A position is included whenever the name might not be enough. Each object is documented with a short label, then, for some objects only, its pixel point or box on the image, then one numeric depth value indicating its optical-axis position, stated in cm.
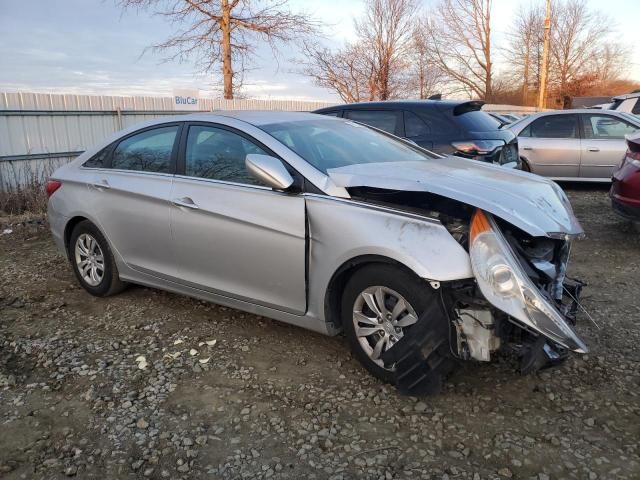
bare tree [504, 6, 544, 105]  4081
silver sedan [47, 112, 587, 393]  281
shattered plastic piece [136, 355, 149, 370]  355
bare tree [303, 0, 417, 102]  2338
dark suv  648
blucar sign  1512
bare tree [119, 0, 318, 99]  1894
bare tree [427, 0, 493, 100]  3709
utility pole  2410
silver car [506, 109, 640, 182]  933
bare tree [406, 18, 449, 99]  2505
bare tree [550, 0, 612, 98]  4403
